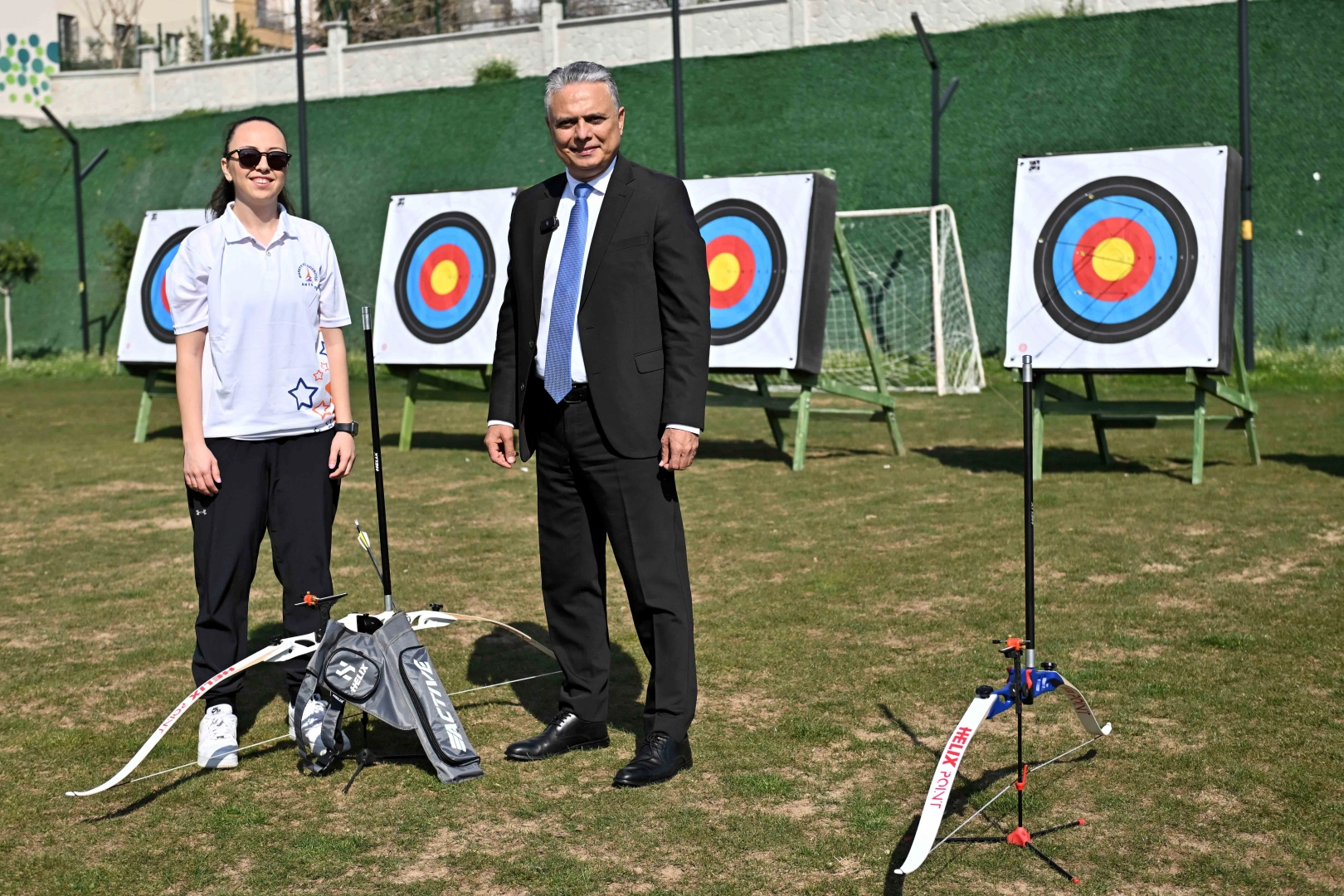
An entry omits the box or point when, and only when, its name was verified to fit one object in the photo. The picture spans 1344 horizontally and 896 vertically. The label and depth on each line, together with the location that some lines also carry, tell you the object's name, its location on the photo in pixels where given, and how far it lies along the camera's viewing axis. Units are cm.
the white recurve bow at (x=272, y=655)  339
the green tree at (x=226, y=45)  2770
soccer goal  1504
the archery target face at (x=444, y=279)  1028
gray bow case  354
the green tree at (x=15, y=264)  1956
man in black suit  351
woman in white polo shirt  369
